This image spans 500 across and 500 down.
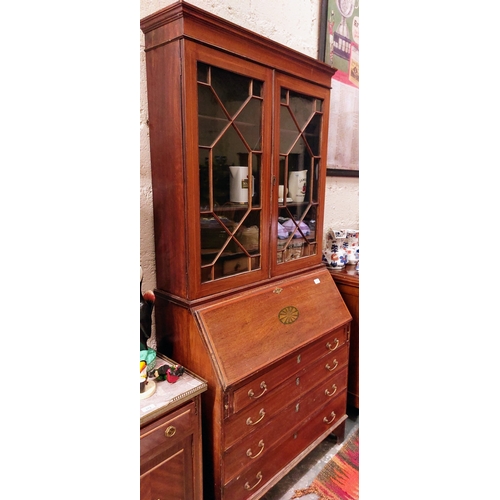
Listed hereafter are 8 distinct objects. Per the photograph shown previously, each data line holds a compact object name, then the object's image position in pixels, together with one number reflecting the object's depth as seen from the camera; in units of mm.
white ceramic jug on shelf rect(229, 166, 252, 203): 1296
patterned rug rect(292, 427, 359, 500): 1498
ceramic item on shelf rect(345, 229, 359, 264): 2053
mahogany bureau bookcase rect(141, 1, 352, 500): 1114
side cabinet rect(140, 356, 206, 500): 981
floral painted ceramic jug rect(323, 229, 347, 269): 1997
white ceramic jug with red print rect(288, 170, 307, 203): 1521
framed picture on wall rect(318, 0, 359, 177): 2039
